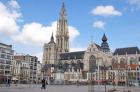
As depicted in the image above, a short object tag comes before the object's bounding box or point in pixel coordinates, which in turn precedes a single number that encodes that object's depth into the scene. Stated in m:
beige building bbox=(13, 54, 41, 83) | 53.52
